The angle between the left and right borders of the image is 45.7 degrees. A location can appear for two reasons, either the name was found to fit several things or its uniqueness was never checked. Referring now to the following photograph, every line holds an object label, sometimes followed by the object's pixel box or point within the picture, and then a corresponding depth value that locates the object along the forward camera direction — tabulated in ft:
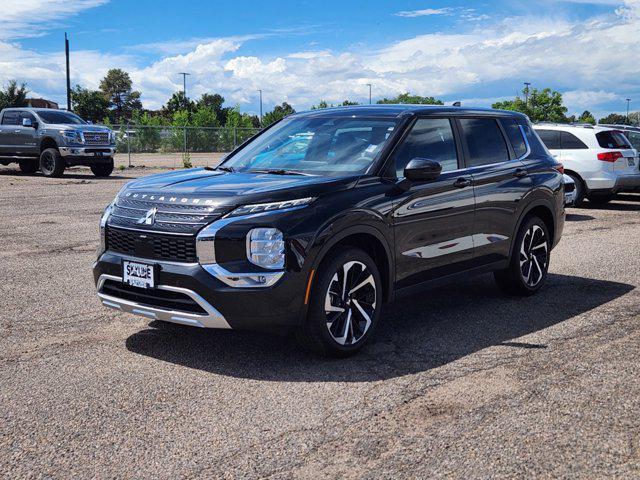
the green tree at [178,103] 274.71
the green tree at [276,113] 207.14
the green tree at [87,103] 224.94
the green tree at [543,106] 239.30
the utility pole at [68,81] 151.74
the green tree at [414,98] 199.02
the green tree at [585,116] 363.97
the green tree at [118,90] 338.13
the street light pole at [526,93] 243.68
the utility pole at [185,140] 116.43
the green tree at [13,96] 192.66
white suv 51.62
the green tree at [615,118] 392.55
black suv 15.72
